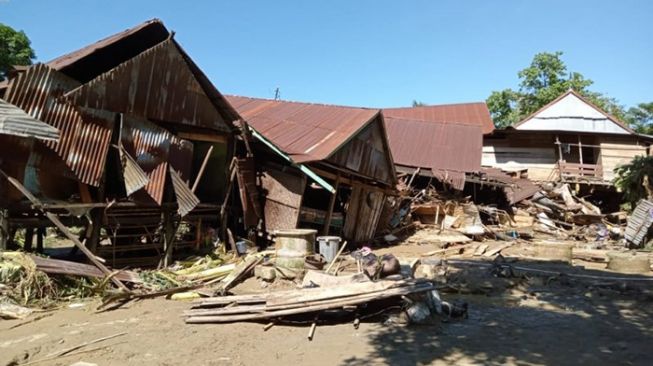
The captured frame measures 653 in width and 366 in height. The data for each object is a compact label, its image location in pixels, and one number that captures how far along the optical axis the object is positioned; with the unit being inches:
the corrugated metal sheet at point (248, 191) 456.1
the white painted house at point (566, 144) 1013.8
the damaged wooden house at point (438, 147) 815.1
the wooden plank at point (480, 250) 587.8
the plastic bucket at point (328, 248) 414.9
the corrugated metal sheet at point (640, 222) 597.6
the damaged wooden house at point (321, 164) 477.4
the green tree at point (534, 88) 1609.3
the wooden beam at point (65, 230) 302.7
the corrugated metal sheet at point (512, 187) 848.3
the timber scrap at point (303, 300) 252.2
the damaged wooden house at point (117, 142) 313.7
